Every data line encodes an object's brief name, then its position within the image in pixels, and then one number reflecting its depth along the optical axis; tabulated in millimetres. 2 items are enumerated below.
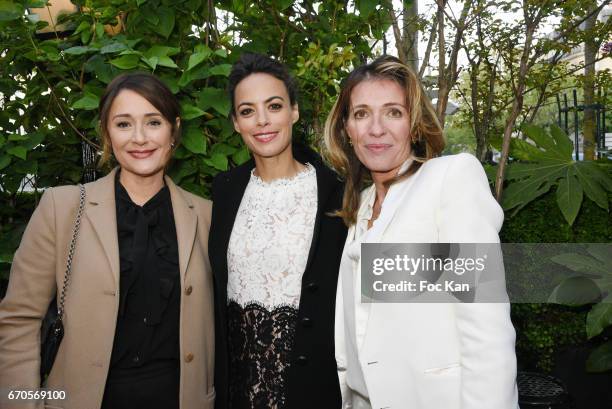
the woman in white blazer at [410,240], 1669
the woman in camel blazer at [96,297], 2102
